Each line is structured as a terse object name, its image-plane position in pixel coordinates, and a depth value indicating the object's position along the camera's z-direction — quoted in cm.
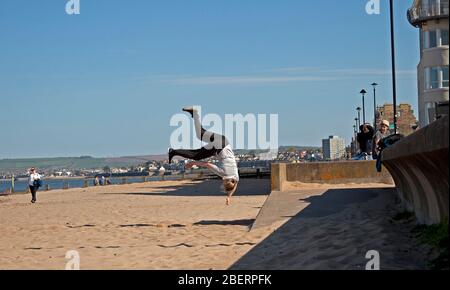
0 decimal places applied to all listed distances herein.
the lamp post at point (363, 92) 6223
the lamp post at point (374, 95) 6061
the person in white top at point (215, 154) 1252
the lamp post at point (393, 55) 2973
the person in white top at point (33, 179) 3556
